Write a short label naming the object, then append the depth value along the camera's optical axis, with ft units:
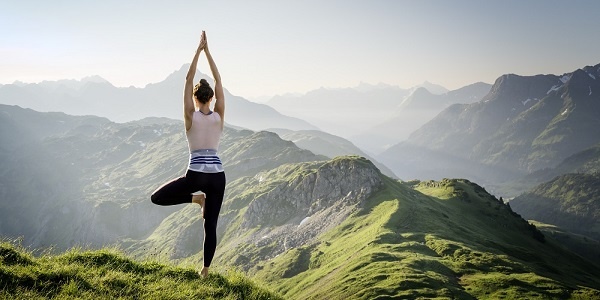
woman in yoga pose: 35.24
